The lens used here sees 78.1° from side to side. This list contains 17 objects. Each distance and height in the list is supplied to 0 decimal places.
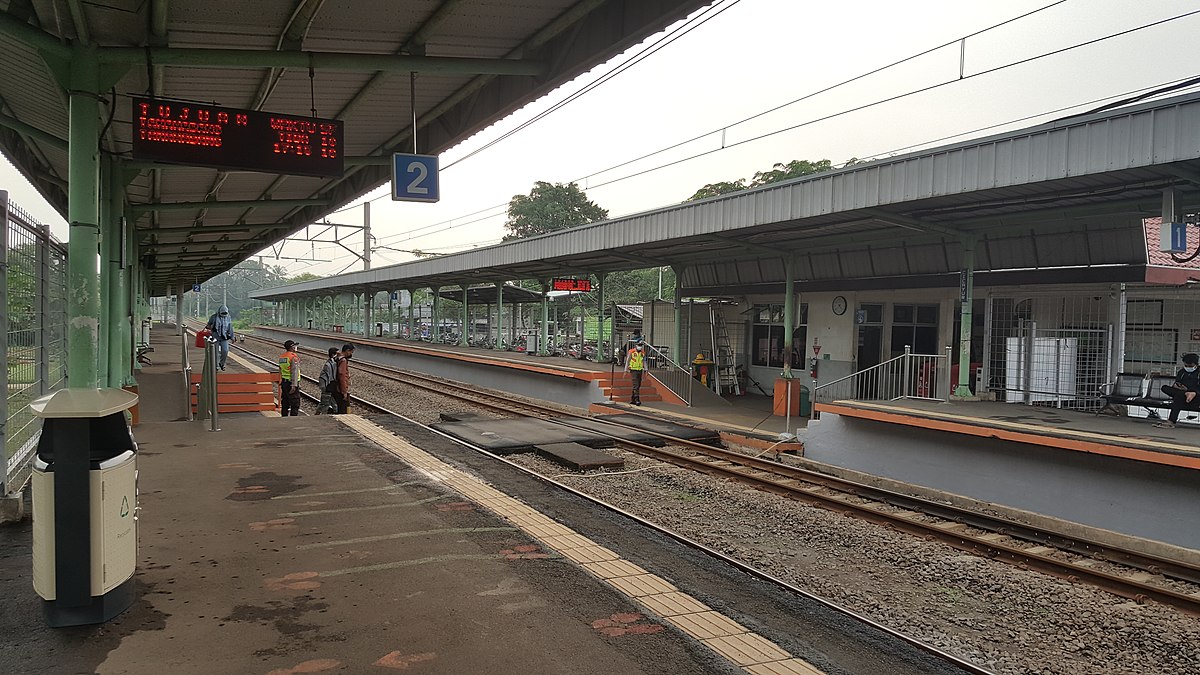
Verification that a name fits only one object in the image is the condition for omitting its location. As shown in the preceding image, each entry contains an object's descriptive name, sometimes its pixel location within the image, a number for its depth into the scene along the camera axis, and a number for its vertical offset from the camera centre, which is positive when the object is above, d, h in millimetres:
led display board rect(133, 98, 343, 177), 6859 +1676
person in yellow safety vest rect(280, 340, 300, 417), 13133 -1300
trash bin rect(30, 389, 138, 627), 3764 -1075
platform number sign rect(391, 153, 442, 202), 9227 +1703
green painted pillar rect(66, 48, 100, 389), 6418 +749
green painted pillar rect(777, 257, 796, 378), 16734 +419
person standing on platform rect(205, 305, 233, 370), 15493 -376
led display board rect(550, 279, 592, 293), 27234 +1138
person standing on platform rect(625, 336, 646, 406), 18188 -1202
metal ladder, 21531 -1174
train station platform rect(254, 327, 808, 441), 15961 -2142
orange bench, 13117 -1478
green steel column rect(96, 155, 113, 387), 10672 +842
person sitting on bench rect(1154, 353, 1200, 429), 9711 -827
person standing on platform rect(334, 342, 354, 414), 13236 -1353
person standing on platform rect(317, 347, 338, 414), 13297 -1245
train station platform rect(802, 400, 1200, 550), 8031 -1752
